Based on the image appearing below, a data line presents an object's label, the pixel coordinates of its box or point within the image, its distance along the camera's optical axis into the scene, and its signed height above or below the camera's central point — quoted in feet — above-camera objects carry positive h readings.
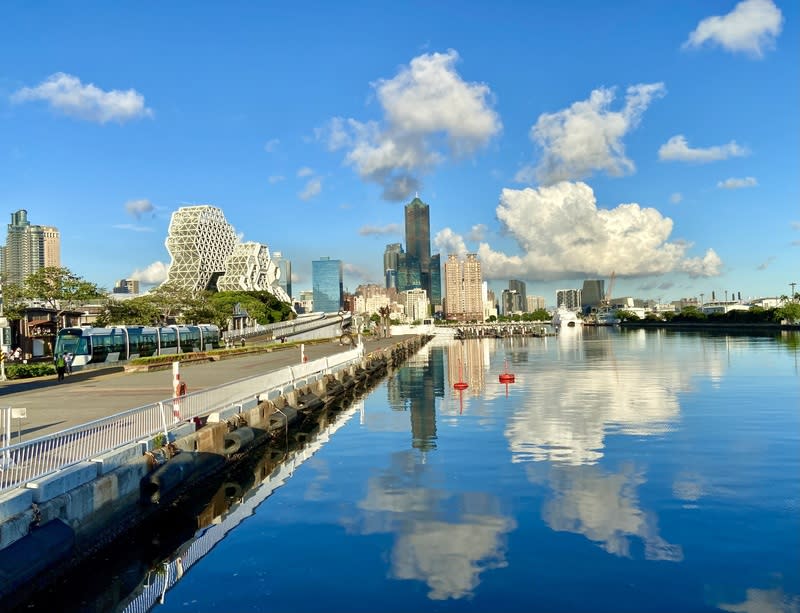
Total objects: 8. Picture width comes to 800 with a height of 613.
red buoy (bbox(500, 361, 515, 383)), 150.73 -15.35
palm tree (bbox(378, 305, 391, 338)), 454.81 -2.18
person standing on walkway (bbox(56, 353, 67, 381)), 122.42 -7.91
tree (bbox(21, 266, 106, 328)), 197.57 +10.05
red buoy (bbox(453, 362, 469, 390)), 139.54 -15.38
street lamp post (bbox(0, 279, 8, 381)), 150.20 -1.28
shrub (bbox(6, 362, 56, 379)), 124.06 -8.82
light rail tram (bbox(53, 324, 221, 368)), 163.84 -6.02
